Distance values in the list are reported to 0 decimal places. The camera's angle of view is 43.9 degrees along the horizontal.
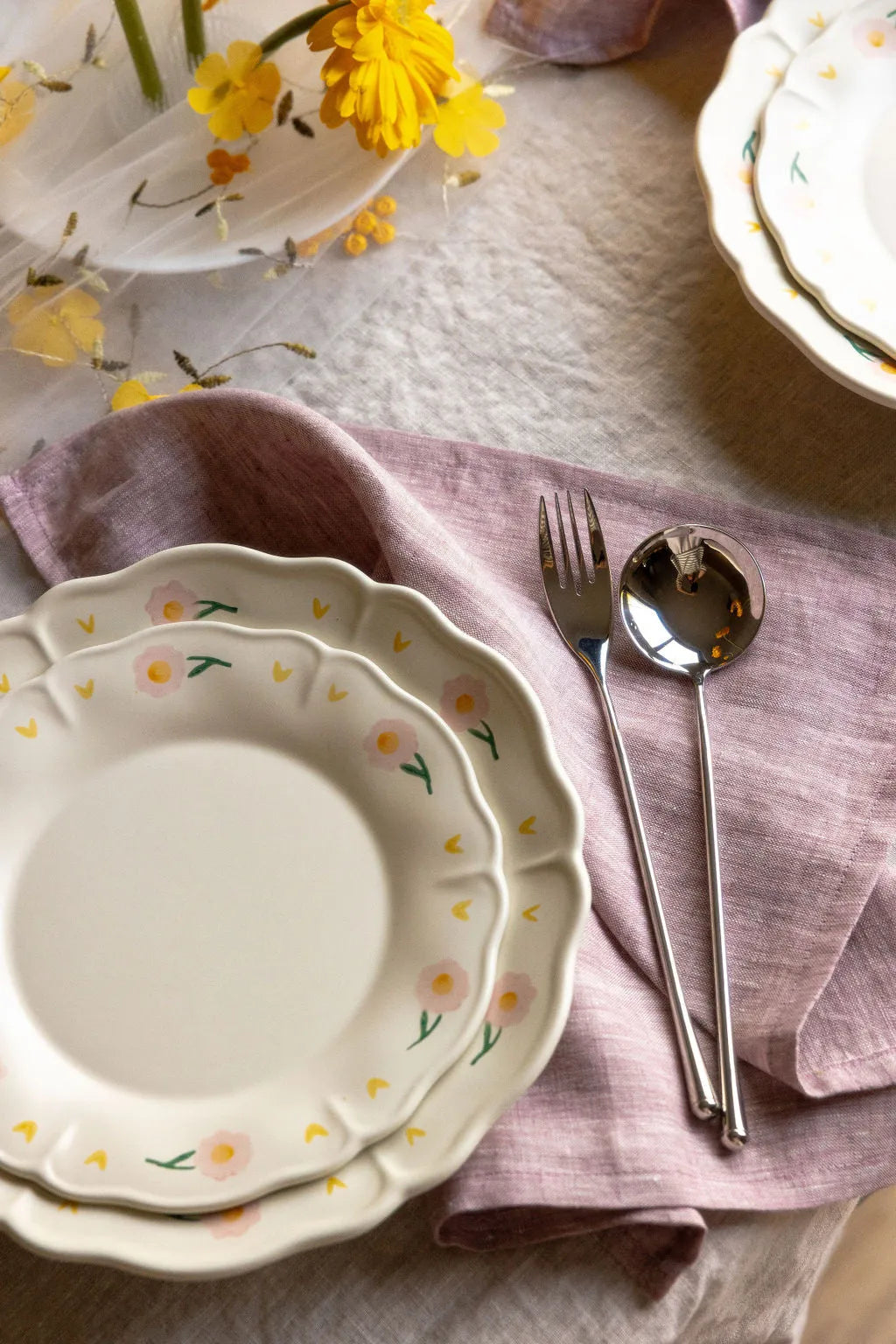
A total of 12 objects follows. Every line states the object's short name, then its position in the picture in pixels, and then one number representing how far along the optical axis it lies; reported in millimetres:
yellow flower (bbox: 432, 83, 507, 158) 736
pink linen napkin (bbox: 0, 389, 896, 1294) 496
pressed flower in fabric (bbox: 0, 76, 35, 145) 685
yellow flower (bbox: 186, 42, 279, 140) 666
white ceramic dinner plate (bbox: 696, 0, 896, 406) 631
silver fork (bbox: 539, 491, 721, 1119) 564
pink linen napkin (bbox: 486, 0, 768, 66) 800
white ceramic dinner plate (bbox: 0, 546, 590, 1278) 417
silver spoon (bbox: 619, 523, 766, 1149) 607
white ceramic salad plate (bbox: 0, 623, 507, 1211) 440
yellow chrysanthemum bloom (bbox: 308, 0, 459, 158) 596
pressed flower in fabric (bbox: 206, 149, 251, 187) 697
